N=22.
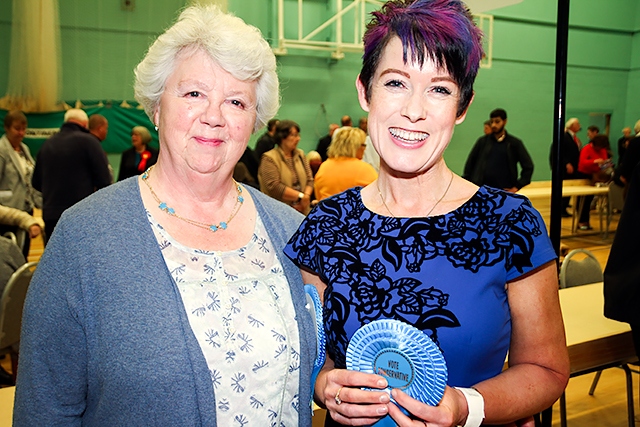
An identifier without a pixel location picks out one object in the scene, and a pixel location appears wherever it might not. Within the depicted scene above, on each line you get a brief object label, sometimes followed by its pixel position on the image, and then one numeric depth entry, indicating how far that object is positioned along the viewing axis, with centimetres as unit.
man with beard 722
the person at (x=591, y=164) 928
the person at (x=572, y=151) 942
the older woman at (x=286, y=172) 550
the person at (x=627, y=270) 240
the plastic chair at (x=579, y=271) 359
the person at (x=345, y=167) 504
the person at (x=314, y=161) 891
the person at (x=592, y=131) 1065
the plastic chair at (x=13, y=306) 275
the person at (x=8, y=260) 304
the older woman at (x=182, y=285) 128
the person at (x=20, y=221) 417
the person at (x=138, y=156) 651
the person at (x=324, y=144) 984
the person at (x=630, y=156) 676
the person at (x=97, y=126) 569
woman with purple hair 127
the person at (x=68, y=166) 506
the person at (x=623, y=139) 1004
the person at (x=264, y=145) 743
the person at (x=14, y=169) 509
